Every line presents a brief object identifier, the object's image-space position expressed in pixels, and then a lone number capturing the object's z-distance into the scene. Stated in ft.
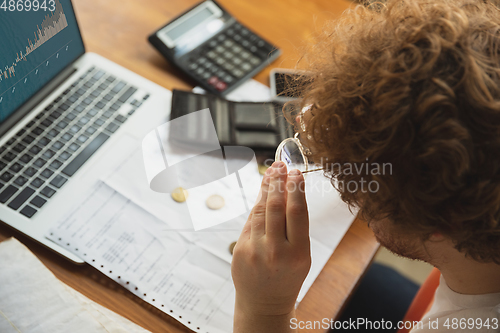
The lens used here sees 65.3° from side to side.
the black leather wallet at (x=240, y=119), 2.30
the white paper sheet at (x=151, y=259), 1.78
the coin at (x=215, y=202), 2.10
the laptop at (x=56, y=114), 1.96
